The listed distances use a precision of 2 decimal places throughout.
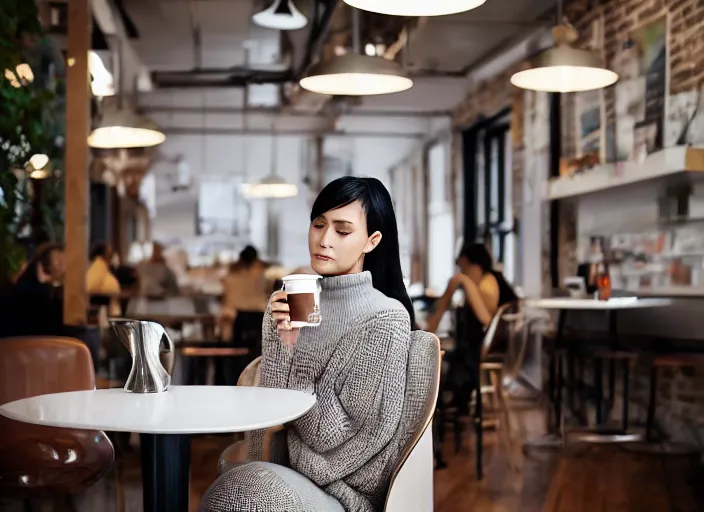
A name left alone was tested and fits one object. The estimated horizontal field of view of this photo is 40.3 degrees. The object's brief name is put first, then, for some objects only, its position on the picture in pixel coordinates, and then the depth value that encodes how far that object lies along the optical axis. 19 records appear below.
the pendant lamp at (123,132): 5.02
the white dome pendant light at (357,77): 4.74
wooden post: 4.89
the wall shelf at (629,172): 4.21
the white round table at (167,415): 1.82
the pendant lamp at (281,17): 5.00
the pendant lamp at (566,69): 4.54
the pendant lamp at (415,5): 2.94
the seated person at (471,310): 4.64
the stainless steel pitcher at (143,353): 2.27
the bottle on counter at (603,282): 4.51
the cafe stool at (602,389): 4.41
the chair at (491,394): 4.62
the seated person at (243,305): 4.94
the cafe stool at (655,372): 4.28
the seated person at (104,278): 4.98
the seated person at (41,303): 4.84
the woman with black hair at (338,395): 2.14
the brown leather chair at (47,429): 3.23
